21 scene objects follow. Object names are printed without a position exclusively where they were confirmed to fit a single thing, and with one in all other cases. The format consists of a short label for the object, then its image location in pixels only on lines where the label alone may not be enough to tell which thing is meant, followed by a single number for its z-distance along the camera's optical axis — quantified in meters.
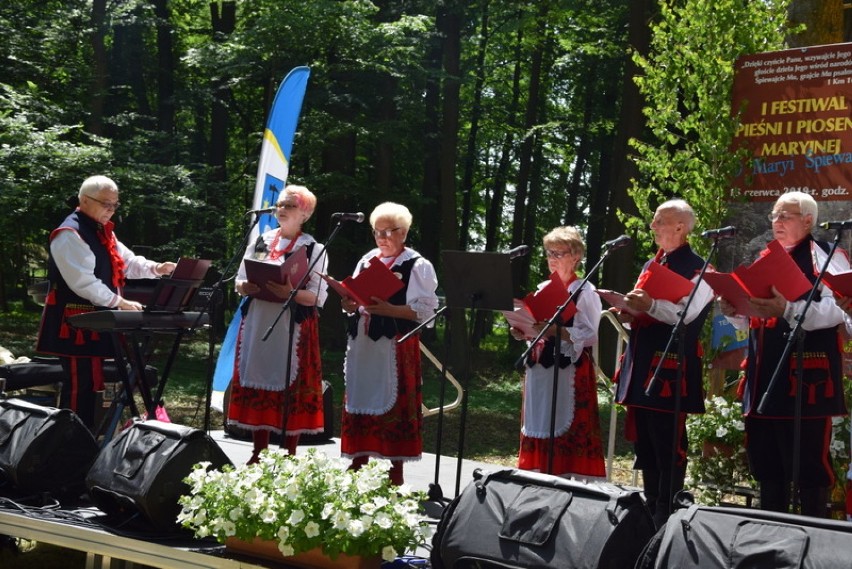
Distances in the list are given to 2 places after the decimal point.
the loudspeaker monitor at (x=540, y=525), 3.25
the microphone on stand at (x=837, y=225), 3.75
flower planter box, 3.61
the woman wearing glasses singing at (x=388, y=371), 5.32
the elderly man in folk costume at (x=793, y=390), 4.28
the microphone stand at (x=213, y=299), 5.01
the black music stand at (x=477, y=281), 4.53
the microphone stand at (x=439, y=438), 4.84
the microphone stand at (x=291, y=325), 5.05
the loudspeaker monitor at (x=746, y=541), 2.77
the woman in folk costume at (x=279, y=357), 5.49
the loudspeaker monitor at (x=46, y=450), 4.64
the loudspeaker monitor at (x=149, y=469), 4.18
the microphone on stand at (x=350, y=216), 4.86
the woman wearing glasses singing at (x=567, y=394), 5.03
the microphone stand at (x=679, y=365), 4.04
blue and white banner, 7.52
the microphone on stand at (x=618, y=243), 4.19
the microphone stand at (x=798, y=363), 3.70
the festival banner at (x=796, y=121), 5.62
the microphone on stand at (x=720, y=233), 4.07
